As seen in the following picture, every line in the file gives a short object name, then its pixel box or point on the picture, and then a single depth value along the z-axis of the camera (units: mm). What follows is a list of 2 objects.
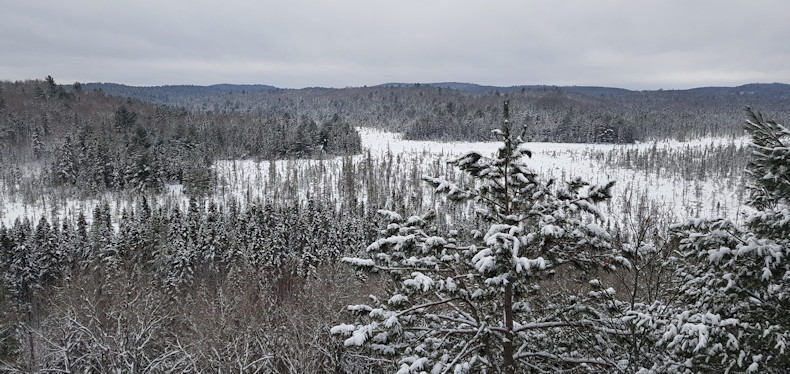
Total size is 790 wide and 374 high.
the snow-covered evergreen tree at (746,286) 6215
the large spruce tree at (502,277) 7027
